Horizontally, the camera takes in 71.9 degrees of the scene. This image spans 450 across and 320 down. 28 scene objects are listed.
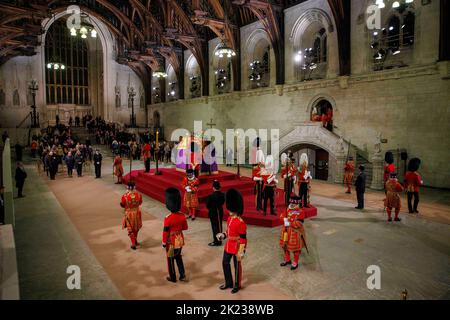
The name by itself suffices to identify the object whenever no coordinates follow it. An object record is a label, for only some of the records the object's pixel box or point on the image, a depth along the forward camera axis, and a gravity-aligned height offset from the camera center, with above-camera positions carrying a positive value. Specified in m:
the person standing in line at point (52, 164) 14.96 -1.02
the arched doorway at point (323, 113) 16.25 +1.50
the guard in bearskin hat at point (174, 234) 4.93 -1.47
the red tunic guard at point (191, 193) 8.34 -1.42
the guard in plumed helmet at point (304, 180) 9.05 -1.15
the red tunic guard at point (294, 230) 5.35 -1.55
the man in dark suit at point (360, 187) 9.31 -1.42
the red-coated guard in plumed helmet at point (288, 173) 7.93 -0.89
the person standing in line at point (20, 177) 11.06 -1.19
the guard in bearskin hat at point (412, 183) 8.70 -1.23
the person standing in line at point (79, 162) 15.70 -0.96
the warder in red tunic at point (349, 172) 11.77 -1.22
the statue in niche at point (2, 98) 28.62 +4.24
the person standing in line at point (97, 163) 15.08 -0.98
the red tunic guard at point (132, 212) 6.44 -1.46
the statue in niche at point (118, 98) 33.86 +4.89
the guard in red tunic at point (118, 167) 13.77 -1.09
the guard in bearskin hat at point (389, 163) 9.77 -0.73
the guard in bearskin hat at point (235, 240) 4.65 -1.49
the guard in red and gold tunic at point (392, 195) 7.94 -1.45
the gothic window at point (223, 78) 23.94 +4.90
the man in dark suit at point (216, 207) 6.63 -1.42
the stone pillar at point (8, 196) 7.76 -1.30
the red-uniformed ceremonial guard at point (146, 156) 14.16 -0.63
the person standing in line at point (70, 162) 15.59 -0.96
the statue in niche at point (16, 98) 29.18 +4.30
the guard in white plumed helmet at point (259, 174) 8.26 -0.88
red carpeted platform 8.23 -1.67
